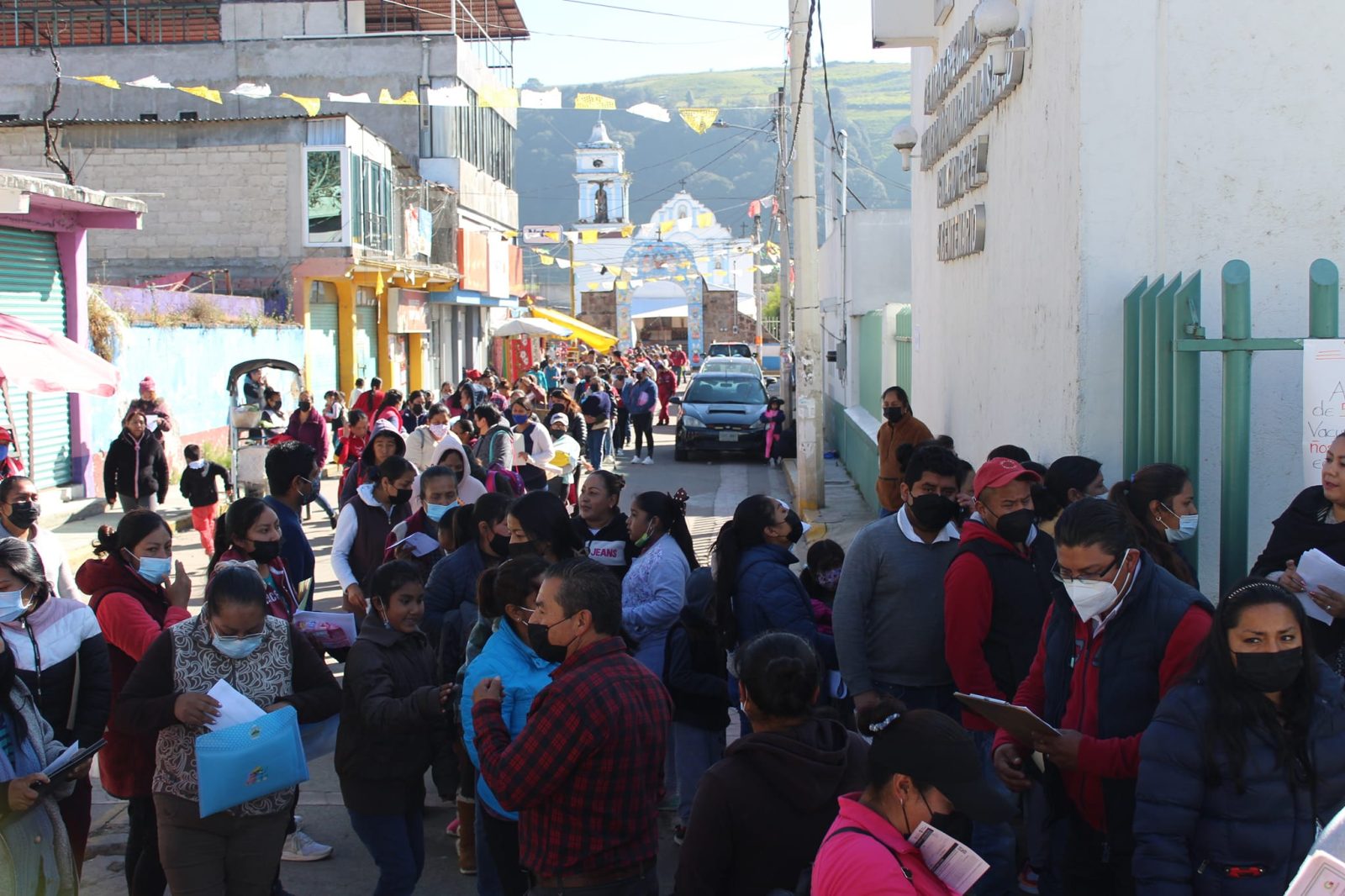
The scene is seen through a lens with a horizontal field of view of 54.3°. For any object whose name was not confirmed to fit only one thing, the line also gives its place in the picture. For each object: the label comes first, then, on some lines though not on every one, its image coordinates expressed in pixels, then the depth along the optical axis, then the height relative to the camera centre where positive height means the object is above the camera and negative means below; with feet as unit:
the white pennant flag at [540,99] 63.77 +14.37
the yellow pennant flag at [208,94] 66.12 +15.32
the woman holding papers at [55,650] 14.66 -2.92
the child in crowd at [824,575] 20.12 -2.90
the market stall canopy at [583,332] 135.54 +6.14
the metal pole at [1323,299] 18.78 +1.19
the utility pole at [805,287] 50.83 +3.95
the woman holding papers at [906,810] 8.76 -2.95
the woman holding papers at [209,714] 14.08 -3.46
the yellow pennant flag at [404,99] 67.30 +15.36
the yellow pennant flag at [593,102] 66.90 +14.82
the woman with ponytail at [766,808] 11.03 -3.55
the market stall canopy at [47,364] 35.86 +0.82
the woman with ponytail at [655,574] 18.74 -2.73
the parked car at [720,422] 78.28 -2.06
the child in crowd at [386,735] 15.17 -4.03
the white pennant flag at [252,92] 80.64 +18.90
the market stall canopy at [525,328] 114.52 +5.37
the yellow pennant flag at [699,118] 71.46 +14.81
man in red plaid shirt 11.55 -3.23
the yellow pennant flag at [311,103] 73.85 +16.79
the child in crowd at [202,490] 39.78 -3.01
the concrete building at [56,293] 52.95 +4.27
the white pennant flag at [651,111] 70.67 +15.15
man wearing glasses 12.69 -2.70
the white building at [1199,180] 22.11 +3.48
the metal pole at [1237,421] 19.30 -0.57
